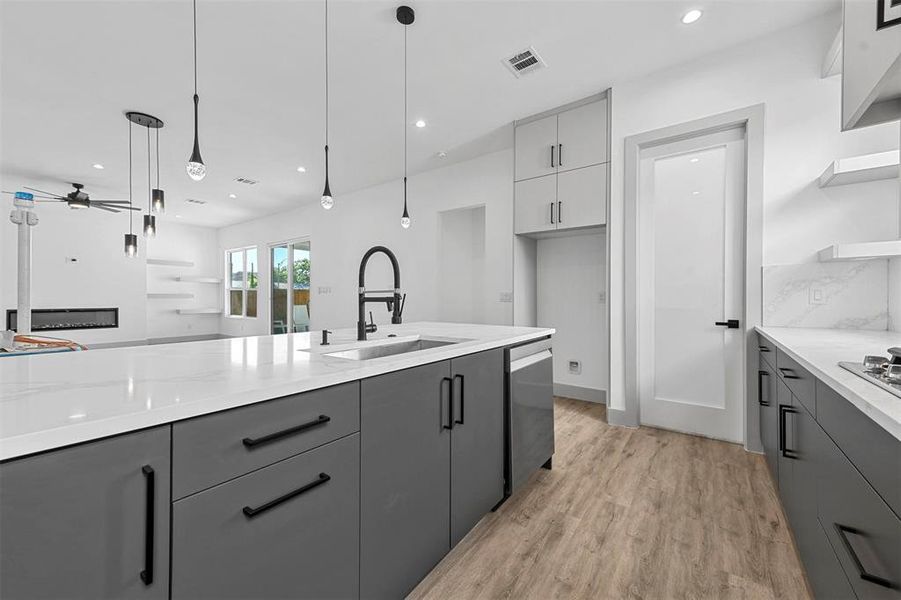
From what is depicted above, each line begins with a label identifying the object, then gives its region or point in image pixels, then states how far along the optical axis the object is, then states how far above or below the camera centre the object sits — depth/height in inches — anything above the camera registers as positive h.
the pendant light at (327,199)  87.7 +23.2
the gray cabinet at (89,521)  22.0 -14.6
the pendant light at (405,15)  92.9 +71.4
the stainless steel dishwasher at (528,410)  74.8 -24.4
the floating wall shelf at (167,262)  325.1 +30.9
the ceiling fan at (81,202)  163.6 +42.2
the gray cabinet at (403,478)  45.1 -24.1
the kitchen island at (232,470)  23.9 -15.0
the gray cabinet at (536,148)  142.3 +58.6
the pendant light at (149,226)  148.0 +28.4
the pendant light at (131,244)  159.8 +22.7
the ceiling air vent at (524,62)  111.3 +72.5
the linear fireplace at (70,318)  242.2 -14.7
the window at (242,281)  340.8 +14.9
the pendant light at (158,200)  123.0 +32.0
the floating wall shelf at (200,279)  347.5 +16.7
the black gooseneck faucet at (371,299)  71.3 -0.4
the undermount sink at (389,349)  66.4 -10.2
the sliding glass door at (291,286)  296.5 +9.2
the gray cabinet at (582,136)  130.1 +58.3
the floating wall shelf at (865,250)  74.9 +10.2
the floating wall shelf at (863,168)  79.0 +28.6
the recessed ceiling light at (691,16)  94.3 +72.4
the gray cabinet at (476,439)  60.8 -24.6
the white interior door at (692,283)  109.3 +4.9
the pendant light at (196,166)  62.6 +22.2
